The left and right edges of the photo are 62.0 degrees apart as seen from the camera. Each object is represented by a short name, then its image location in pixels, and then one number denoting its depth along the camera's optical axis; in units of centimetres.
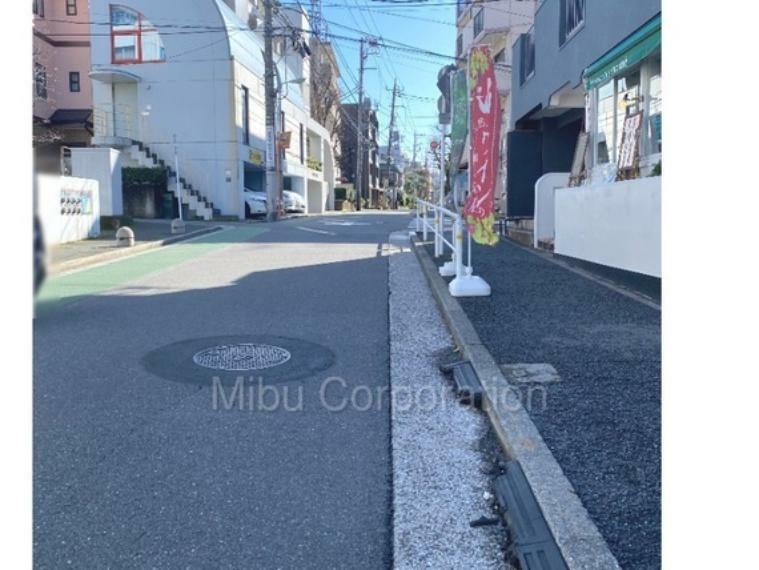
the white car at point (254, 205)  2692
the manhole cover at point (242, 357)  495
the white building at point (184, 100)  2492
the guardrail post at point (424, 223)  1473
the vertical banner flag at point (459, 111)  765
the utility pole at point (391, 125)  6198
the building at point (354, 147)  6153
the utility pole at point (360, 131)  4869
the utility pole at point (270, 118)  2317
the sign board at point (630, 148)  927
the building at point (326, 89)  5244
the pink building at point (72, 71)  2250
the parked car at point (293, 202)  3176
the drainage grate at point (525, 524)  231
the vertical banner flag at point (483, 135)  681
